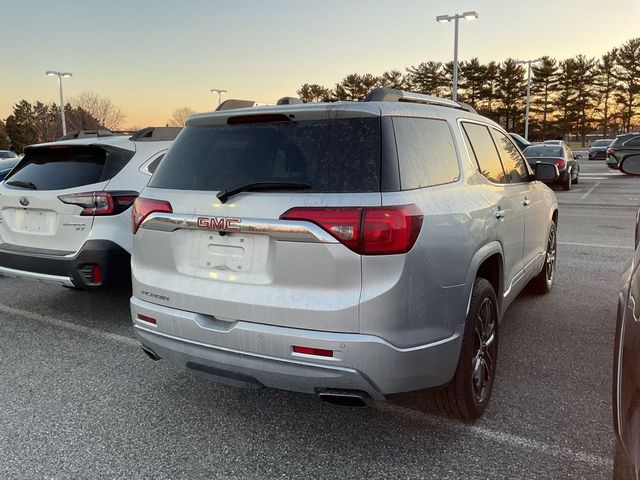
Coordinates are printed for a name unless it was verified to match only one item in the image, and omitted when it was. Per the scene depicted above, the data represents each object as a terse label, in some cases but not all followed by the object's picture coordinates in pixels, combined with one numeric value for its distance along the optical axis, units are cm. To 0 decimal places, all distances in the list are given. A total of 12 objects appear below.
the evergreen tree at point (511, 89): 7300
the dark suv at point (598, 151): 4109
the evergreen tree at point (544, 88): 7538
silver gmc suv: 233
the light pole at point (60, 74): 3744
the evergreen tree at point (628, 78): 7281
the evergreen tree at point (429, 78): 7419
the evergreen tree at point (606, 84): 7531
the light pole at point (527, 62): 4207
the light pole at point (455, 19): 2427
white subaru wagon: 439
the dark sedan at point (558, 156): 1770
